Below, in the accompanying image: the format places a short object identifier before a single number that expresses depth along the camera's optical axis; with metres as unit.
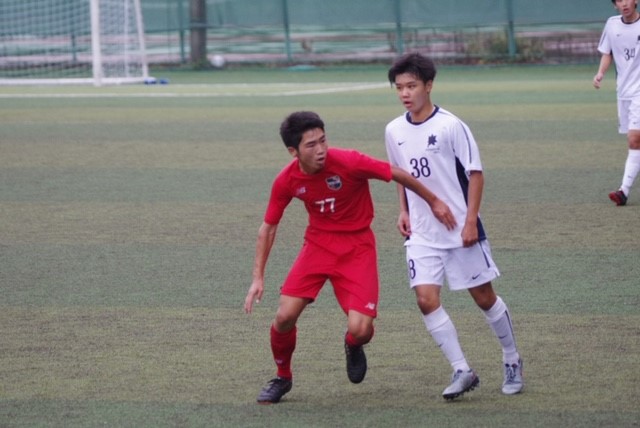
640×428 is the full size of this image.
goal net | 60.91
